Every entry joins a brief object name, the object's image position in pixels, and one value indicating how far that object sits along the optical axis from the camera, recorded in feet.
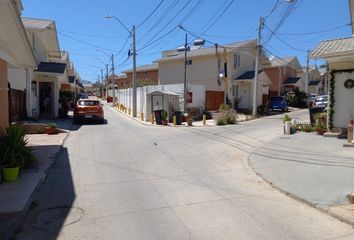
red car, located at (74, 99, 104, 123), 85.81
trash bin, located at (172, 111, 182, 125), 87.25
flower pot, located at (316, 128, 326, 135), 57.82
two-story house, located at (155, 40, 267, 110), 122.70
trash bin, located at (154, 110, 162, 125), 87.20
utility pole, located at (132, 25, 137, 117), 108.06
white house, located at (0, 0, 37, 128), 34.68
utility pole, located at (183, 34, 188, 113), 95.05
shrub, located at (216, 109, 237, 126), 84.28
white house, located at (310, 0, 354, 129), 55.01
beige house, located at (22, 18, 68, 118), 88.53
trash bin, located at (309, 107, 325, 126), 66.35
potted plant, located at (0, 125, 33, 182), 29.50
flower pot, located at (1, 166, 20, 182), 29.27
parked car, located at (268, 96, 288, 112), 128.98
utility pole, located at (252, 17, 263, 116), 100.94
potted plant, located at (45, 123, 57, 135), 63.00
